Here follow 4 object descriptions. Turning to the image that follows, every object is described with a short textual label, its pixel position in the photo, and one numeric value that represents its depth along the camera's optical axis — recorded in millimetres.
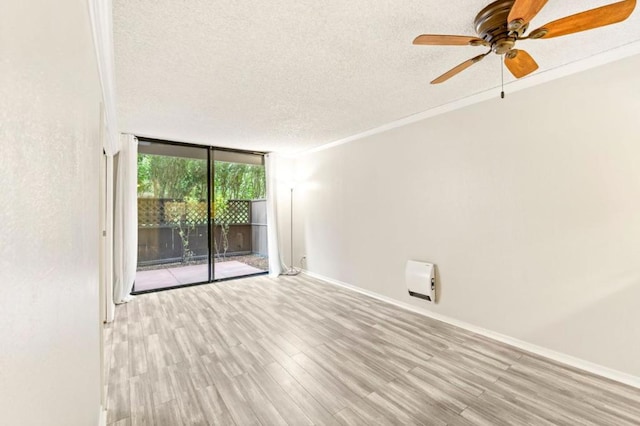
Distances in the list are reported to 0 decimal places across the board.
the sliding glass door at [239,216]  5176
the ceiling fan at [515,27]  1340
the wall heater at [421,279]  3279
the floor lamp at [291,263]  5621
